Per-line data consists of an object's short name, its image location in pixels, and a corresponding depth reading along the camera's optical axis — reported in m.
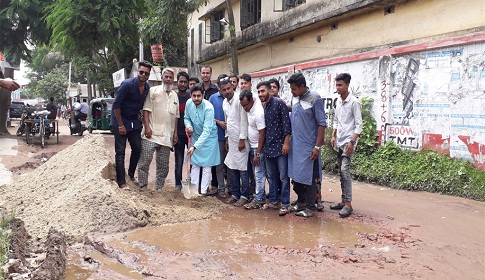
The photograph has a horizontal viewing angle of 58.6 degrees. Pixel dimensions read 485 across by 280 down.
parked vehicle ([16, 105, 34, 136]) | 14.87
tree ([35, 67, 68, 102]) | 46.53
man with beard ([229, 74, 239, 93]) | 6.42
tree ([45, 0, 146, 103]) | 13.09
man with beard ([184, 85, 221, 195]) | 5.80
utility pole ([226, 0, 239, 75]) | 13.63
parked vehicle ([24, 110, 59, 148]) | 13.43
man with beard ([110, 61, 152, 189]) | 5.70
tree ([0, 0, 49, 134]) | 14.07
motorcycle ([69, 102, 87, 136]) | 17.95
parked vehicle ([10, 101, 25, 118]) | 31.96
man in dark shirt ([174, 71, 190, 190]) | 6.23
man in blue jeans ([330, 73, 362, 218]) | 5.22
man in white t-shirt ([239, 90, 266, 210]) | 5.41
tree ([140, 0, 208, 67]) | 15.50
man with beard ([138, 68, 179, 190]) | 5.94
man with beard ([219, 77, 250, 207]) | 5.68
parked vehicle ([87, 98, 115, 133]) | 18.52
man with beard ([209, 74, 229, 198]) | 6.13
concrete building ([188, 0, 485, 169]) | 7.17
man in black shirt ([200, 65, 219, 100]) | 6.32
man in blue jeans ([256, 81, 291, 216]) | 5.32
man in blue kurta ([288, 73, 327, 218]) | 5.04
